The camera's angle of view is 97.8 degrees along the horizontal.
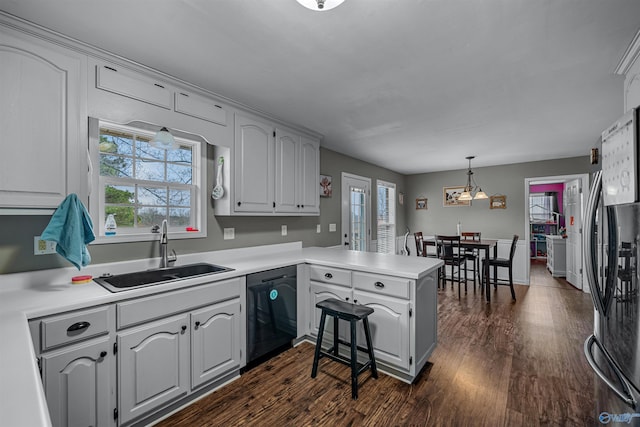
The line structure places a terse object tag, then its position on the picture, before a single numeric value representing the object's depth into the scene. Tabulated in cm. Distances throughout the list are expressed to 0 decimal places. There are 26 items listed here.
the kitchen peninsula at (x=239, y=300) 79
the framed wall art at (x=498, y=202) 543
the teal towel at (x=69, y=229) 157
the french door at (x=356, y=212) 453
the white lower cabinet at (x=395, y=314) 206
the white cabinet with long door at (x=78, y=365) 130
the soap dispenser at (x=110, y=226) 201
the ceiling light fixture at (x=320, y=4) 124
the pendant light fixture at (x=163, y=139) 209
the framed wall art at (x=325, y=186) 402
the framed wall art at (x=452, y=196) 589
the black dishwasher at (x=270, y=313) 221
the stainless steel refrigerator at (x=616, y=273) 96
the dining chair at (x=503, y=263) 426
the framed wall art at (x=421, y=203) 638
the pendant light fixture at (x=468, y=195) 480
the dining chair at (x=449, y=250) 449
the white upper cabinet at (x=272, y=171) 260
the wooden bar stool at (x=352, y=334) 195
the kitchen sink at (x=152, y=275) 183
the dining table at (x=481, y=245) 410
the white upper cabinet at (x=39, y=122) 145
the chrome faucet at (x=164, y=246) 216
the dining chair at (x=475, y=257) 473
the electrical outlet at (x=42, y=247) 171
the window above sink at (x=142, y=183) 201
